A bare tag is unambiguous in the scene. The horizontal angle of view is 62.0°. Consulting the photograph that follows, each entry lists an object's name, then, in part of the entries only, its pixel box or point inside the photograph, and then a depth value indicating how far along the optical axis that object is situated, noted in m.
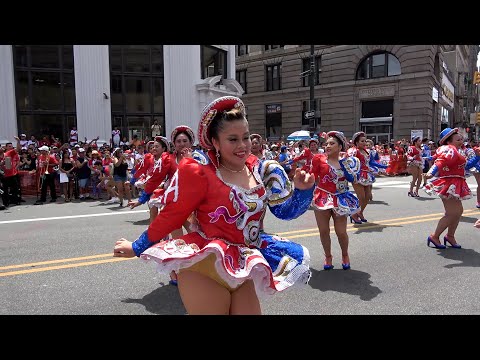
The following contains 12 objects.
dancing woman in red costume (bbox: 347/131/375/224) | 9.01
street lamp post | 23.22
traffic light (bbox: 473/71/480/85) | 22.76
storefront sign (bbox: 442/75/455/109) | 38.71
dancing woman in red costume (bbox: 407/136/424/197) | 13.05
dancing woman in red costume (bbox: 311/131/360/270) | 5.55
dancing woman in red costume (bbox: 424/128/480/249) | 6.59
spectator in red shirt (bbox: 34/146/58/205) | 13.11
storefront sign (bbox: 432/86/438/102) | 31.49
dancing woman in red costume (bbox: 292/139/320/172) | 10.46
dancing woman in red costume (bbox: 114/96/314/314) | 2.41
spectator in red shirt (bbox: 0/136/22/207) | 12.40
